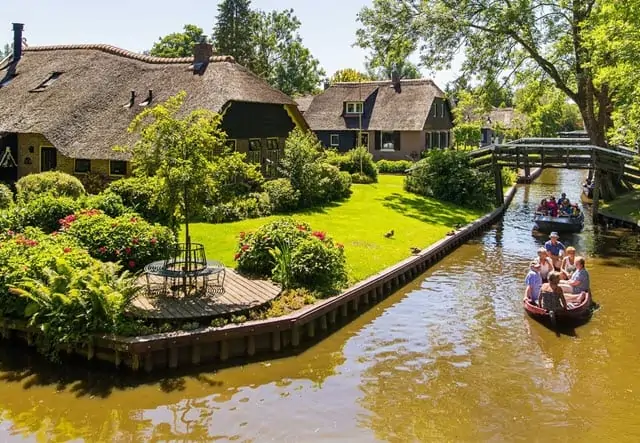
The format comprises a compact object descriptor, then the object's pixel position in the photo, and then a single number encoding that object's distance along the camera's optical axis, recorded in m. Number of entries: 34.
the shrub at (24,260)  13.98
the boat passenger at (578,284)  17.41
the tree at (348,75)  82.31
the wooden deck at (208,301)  13.87
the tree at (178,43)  71.62
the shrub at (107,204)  21.30
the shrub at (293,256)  16.72
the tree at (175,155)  14.57
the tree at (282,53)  77.12
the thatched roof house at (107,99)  29.03
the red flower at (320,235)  17.78
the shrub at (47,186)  23.30
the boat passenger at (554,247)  20.26
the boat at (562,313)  16.39
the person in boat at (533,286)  17.34
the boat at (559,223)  28.72
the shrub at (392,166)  48.67
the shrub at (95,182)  28.84
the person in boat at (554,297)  16.28
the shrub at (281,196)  28.16
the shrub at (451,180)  34.88
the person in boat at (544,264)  18.34
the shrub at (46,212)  19.47
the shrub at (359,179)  40.44
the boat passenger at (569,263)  18.89
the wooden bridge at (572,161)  32.34
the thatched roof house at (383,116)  53.53
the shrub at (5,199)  21.89
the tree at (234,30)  70.12
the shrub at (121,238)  16.45
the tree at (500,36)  35.25
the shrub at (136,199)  22.66
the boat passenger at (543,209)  29.75
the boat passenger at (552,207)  29.53
